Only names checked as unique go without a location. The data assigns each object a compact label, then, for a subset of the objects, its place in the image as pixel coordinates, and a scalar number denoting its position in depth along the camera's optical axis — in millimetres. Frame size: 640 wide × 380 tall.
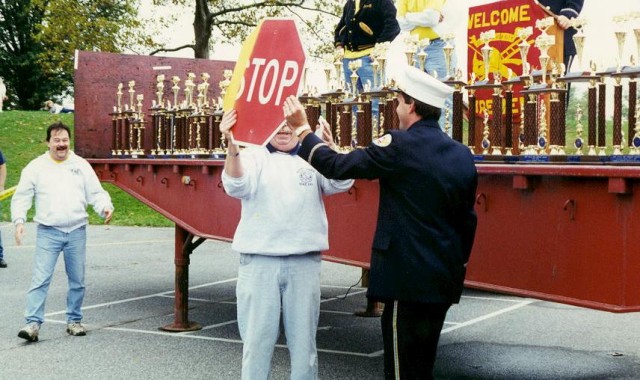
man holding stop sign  4445
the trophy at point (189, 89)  8109
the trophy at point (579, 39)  4465
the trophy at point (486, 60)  5004
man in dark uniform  3865
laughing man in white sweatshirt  7535
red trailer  3863
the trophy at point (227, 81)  7441
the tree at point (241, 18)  26531
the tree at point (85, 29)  26031
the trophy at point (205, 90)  7840
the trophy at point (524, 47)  4730
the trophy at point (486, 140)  4902
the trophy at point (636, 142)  4103
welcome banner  6034
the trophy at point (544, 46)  4551
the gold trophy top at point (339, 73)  5958
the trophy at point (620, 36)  4223
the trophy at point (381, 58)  5590
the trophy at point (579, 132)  4410
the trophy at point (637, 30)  4153
